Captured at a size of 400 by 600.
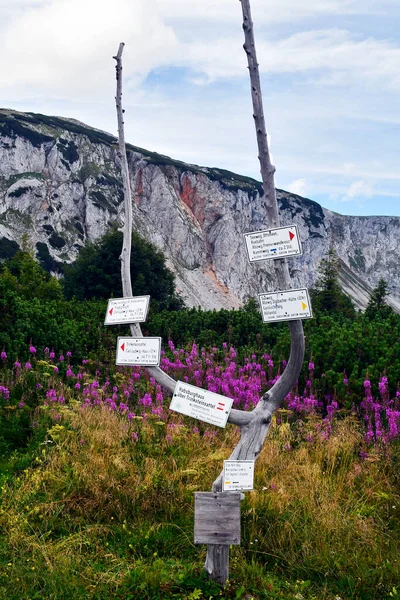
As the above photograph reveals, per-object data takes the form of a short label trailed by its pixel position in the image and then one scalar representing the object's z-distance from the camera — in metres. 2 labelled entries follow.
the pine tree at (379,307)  15.61
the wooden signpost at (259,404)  4.15
